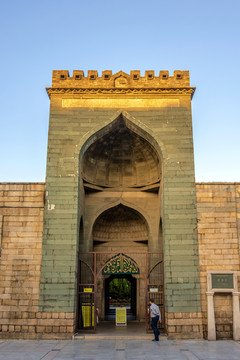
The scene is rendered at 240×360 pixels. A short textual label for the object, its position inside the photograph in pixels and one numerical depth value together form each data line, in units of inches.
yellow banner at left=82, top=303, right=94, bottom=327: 475.8
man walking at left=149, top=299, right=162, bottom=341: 421.1
